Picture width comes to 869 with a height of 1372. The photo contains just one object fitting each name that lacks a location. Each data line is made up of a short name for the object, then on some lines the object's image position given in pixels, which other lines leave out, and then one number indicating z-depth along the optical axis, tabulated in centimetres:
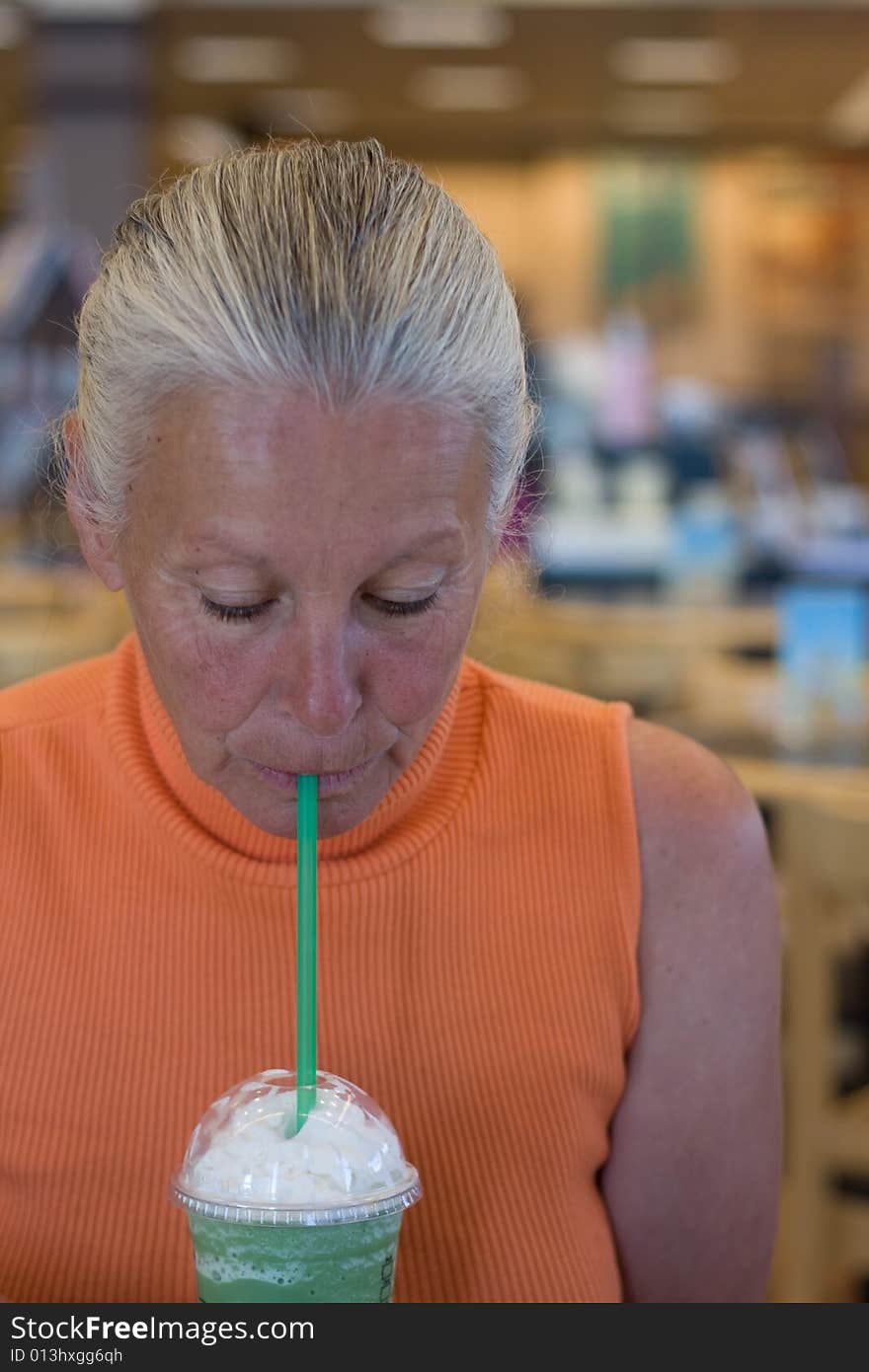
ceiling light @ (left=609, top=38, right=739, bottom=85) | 930
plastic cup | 71
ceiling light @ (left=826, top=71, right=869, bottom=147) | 1034
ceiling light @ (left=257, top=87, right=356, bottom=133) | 1044
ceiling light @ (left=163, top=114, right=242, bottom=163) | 1080
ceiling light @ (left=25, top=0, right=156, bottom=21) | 866
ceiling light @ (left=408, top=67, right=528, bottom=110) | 998
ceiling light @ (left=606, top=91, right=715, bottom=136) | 1056
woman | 83
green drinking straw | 77
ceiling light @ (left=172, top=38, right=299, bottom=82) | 941
